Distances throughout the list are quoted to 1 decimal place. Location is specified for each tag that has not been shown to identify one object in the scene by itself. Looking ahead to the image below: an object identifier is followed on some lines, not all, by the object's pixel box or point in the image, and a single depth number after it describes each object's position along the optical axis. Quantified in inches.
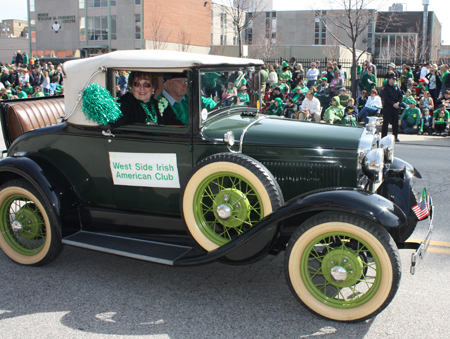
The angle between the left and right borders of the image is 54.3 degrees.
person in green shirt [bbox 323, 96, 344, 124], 433.0
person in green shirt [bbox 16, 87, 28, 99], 689.0
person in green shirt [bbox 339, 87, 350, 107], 491.5
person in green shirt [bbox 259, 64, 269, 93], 580.5
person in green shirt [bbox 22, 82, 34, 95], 762.8
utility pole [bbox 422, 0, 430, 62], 1010.1
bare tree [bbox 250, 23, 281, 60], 1321.2
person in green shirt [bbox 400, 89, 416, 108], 514.3
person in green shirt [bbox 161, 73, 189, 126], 142.2
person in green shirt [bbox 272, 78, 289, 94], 599.1
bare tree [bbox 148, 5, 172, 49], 1785.2
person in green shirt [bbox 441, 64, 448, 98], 554.3
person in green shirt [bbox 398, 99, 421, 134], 492.1
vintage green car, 114.8
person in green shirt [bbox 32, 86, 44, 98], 642.8
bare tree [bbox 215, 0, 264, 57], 976.0
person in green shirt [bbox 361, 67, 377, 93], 577.0
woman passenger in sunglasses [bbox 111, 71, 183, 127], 146.5
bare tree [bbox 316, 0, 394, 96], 616.0
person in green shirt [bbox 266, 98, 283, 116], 486.6
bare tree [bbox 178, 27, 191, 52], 1917.3
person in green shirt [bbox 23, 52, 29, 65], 1127.6
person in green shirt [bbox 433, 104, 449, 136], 482.9
